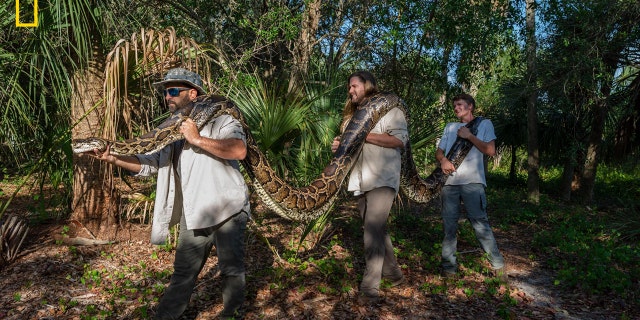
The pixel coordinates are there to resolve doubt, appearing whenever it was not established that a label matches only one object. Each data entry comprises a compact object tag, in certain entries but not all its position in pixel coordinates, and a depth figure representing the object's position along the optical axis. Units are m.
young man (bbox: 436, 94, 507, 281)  5.75
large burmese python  3.91
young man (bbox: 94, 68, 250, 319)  4.05
